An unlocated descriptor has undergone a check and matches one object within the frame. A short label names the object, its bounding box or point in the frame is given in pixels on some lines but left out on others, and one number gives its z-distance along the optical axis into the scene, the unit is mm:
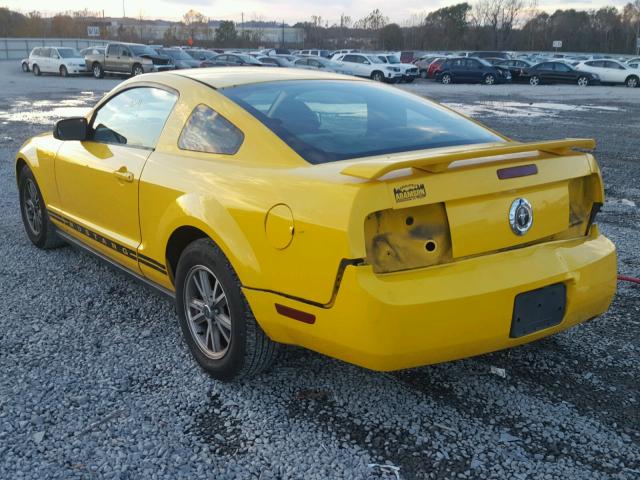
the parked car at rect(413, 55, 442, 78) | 38938
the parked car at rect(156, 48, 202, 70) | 32094
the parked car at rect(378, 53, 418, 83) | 33438
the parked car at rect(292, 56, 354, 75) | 31906
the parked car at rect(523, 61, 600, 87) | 32625
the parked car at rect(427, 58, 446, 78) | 34719
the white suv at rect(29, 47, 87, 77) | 33656
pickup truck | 31078
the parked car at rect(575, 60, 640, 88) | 32562
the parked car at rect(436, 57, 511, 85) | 33781
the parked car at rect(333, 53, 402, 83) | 32500
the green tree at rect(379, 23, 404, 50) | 85438
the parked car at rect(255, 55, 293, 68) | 31347
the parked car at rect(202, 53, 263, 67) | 30316
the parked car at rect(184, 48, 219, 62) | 34812
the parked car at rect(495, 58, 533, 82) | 34844
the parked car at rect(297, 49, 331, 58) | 49625
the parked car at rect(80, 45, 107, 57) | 33000
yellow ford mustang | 2402
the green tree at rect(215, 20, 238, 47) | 85438
